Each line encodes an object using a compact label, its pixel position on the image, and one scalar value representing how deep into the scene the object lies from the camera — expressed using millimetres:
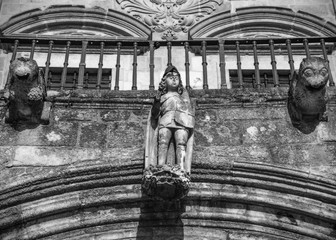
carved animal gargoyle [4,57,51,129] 7062
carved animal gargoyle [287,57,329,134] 7027
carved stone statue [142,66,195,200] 6461
